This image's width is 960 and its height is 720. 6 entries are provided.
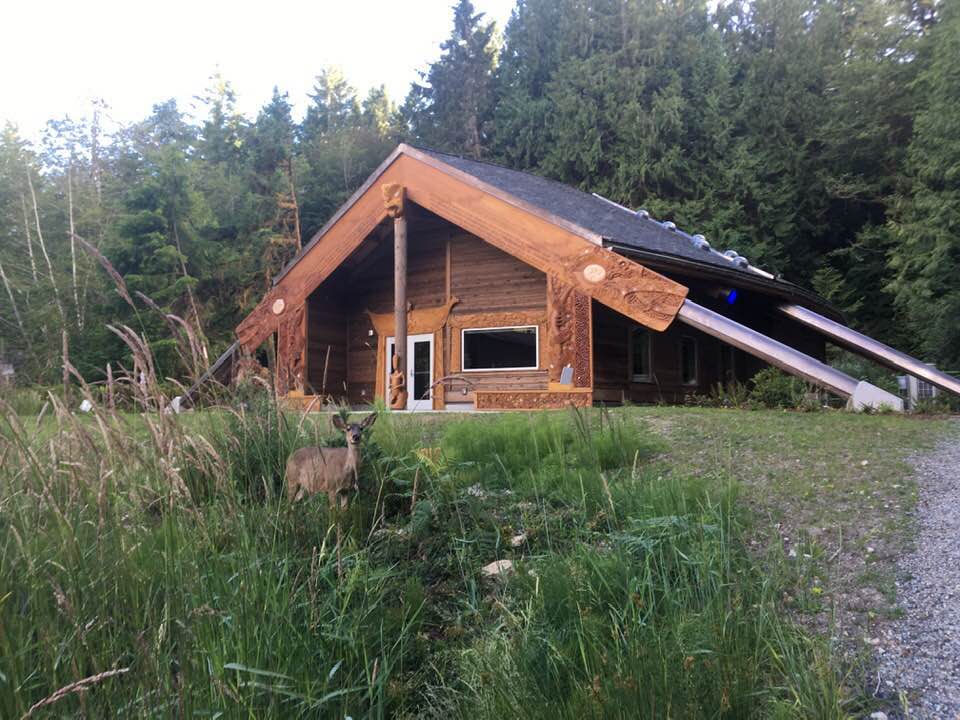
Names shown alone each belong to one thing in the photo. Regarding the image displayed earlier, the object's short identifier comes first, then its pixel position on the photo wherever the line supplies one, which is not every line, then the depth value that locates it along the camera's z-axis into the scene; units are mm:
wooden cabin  11977
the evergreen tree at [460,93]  36094
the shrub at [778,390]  11086
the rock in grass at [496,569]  3236
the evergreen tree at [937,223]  21016
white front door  15945
